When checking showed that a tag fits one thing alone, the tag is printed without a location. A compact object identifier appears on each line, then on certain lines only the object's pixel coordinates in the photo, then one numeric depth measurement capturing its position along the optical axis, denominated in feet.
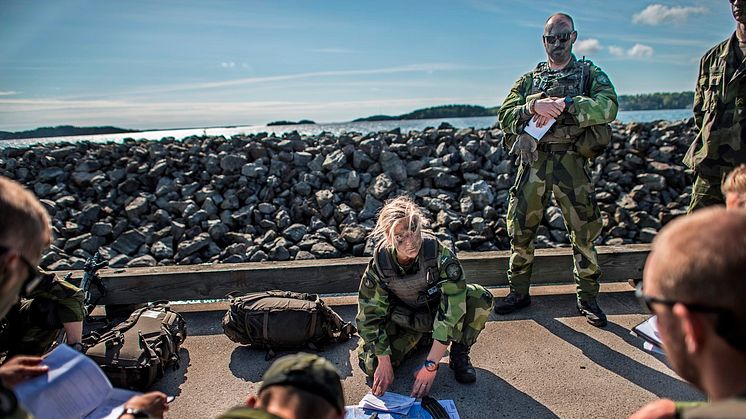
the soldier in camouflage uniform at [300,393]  4.56
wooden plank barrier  13.37
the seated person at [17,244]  4.37
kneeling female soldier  9.30
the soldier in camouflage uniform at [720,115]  10.83
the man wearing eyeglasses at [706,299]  3.43
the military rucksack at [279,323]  11.21
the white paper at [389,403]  8.82
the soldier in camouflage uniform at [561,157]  12.17
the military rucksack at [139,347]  9.64
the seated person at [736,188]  6.90
